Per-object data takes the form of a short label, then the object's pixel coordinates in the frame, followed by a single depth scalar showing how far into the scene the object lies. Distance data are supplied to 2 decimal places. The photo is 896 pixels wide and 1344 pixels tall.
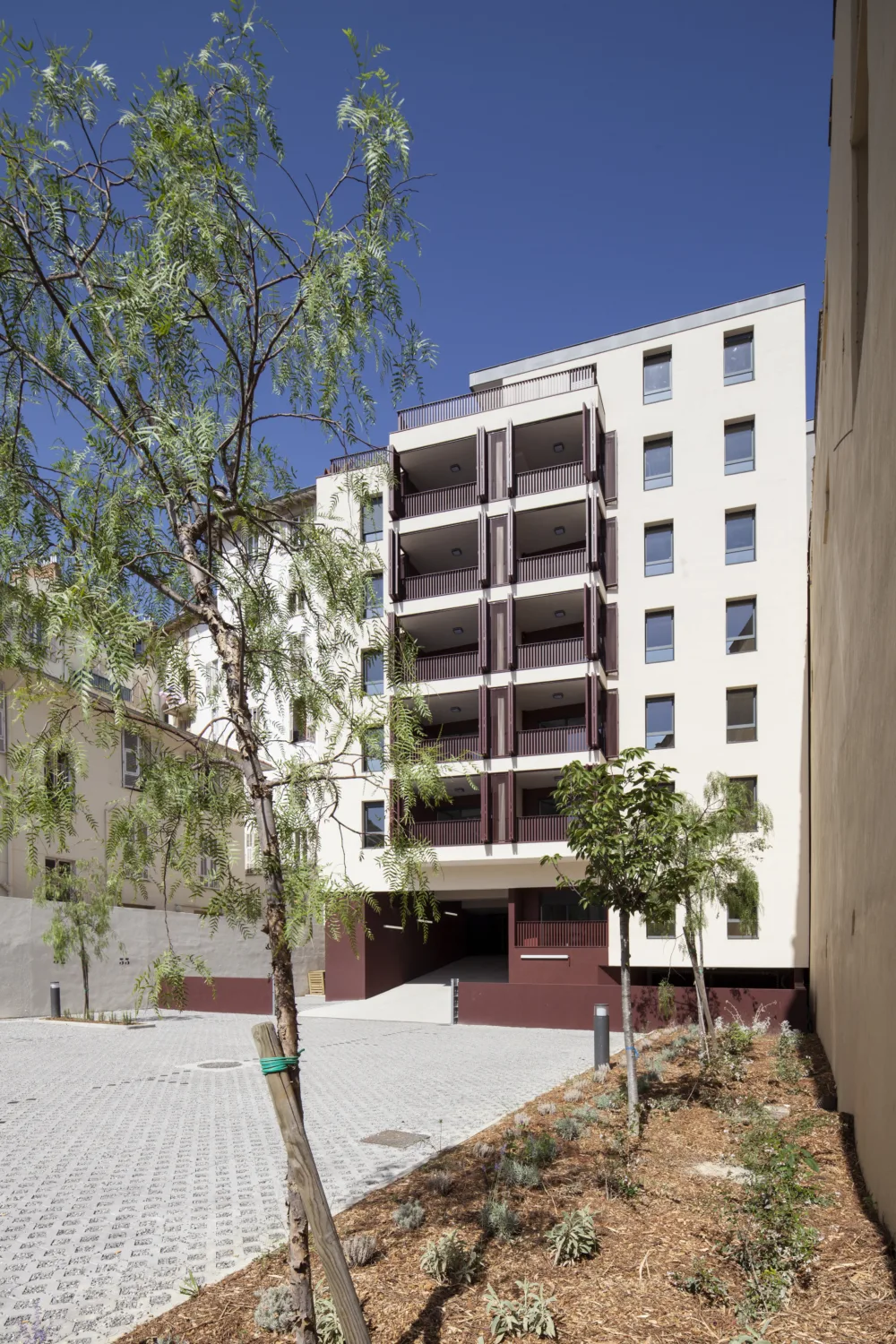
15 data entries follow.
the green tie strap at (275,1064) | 4.31
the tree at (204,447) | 4.58
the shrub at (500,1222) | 6.43
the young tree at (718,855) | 12.28
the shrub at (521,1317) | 4.93
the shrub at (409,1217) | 6.89
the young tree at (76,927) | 22.97
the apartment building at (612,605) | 25.97
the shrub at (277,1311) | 5.20
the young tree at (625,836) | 10.10
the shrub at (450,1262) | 5.72
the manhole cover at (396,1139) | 10.57
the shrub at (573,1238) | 5.92
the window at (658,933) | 25.45
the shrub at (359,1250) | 6.14
